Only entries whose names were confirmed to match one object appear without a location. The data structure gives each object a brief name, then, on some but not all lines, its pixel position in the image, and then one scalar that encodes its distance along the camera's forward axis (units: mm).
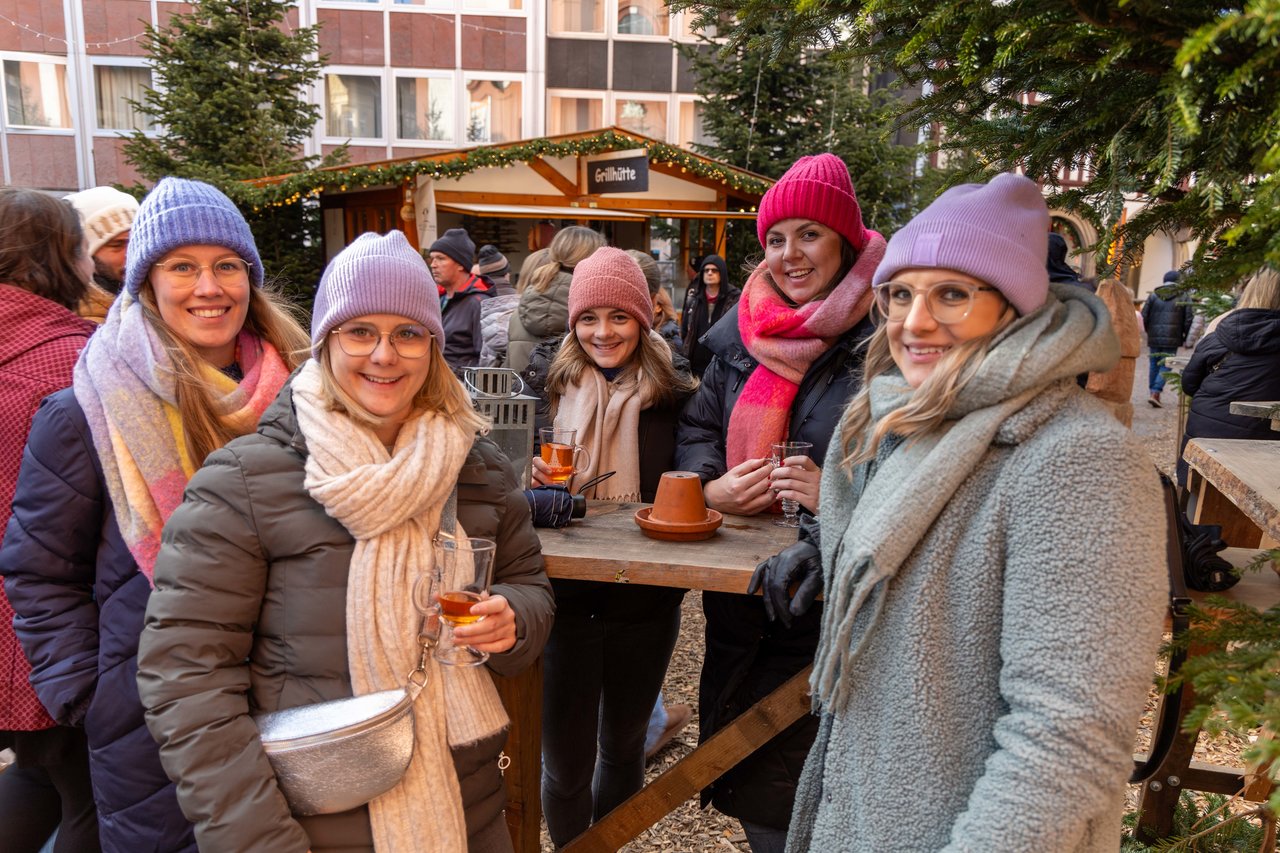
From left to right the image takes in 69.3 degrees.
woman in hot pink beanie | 2549
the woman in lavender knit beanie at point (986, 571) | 1292
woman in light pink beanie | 3018
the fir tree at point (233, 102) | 11953
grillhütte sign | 12242
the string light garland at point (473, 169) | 10875
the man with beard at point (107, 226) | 3102
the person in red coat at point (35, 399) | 2348
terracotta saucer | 2414
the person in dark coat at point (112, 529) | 2098
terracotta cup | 2445
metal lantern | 2631
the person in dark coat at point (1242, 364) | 5602
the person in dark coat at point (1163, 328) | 12859
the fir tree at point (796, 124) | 12766
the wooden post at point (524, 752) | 2633
